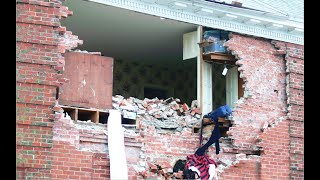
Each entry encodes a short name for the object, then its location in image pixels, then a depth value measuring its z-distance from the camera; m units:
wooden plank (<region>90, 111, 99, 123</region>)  16.27
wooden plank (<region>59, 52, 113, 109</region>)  16.08
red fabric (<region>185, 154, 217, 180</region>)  16.88
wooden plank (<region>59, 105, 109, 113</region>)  15.91
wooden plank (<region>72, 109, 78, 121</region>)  15.97
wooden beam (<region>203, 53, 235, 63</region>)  17.75
